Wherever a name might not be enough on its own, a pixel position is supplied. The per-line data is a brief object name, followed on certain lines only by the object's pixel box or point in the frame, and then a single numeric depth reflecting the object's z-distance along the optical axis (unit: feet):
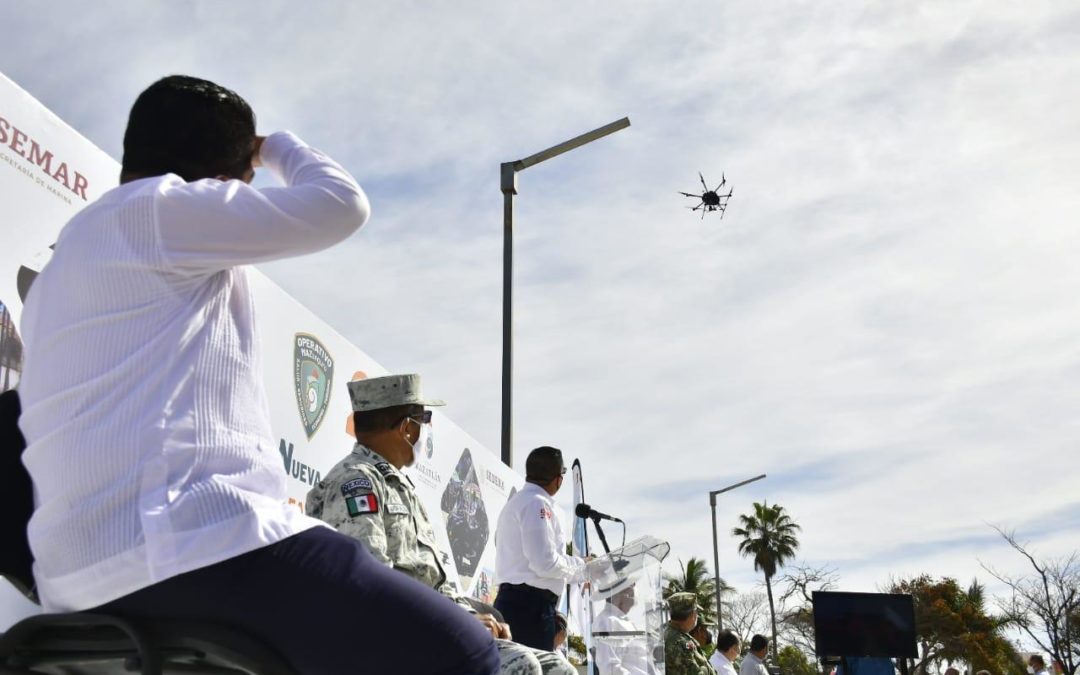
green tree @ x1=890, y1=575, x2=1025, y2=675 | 171.34
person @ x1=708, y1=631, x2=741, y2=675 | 45.43
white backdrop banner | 10.96
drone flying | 69.82
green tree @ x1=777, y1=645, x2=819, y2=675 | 175.73
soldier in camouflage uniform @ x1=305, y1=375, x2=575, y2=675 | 11.11
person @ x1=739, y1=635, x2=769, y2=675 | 51.74
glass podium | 20.56
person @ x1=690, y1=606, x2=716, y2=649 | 42.38
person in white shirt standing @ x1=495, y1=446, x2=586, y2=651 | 20.31
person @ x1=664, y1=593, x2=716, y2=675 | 31.83
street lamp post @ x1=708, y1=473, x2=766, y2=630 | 111.47
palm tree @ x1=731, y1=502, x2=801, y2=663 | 218.59
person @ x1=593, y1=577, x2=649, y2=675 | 20.84
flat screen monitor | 41.91
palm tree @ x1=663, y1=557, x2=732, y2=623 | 179.64
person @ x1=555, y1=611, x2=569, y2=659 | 21.59
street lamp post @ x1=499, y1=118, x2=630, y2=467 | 36.06
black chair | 4.94
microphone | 21.85
